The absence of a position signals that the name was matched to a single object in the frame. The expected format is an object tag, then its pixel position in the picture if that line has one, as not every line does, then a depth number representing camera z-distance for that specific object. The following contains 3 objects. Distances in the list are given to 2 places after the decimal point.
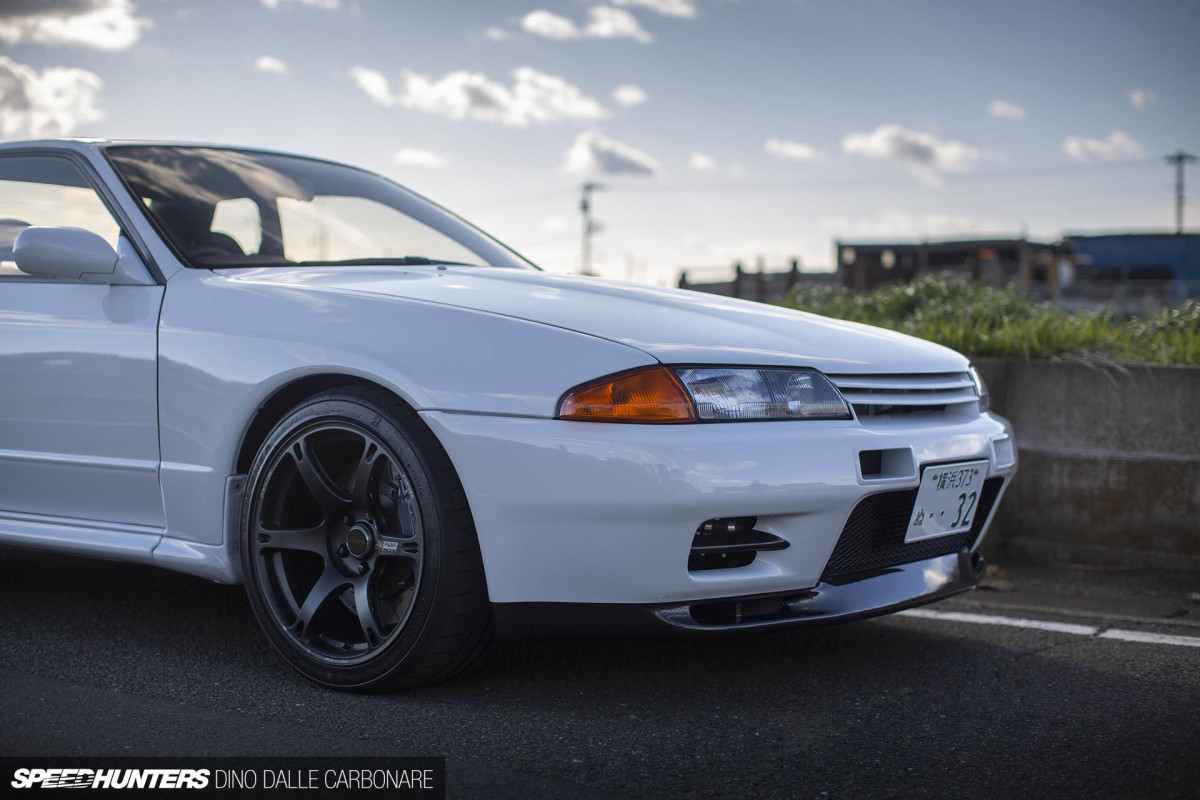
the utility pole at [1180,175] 59.61
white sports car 2.39
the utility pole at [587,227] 56.72
